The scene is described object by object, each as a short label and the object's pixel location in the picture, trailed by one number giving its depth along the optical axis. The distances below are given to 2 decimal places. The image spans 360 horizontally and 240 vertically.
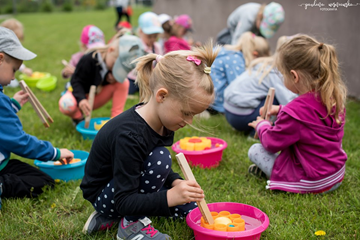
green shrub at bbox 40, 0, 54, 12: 27.64
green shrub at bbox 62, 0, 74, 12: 29.30
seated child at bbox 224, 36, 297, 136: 3.62
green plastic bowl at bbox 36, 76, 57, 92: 5.64
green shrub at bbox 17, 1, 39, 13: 26.81
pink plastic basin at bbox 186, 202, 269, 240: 1.78
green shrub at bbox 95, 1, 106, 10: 32.00
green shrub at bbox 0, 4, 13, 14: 25.51
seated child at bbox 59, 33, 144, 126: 3.58
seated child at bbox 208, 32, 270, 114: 4.22
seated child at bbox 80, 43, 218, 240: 1.80
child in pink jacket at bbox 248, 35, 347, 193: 2.47
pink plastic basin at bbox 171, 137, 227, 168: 2.95
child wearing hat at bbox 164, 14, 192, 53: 5.94
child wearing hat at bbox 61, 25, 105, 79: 5.38
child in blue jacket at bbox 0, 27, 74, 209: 2.40
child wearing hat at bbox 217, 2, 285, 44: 4.85
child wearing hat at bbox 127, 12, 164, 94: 5.54
